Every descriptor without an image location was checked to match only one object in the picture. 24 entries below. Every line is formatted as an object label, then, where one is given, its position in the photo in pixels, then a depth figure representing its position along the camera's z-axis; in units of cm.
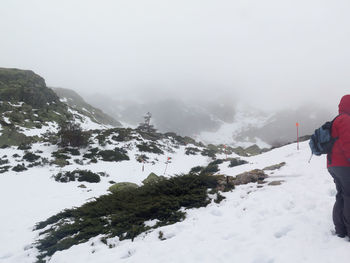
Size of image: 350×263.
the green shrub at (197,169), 1737
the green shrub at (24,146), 1832
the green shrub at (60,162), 1658
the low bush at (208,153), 3118
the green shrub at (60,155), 1800
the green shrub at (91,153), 1983
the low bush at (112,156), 2047
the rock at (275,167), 996
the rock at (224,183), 728
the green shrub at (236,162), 1452
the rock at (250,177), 795
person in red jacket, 315
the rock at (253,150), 4892
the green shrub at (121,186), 1089
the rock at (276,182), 714
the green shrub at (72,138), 2053
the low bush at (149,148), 2616
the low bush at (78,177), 1384
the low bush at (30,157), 1638
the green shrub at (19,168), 1446
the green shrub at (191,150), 3140
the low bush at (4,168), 1388
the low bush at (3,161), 1515
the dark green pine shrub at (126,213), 537
